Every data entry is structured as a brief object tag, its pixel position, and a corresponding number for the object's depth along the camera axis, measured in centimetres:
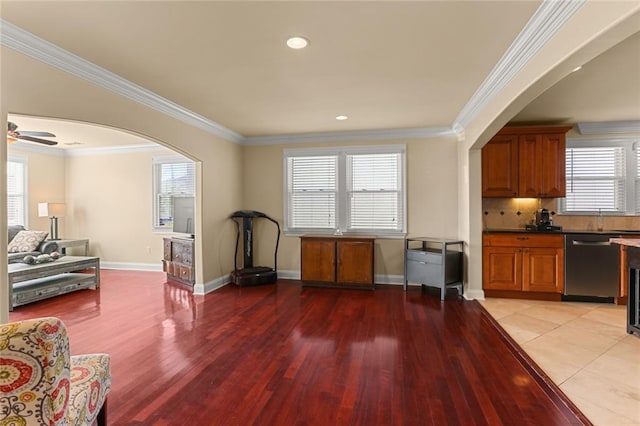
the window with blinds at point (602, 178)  475
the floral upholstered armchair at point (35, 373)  115
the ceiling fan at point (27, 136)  377
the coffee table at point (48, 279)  417
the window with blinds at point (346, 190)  541
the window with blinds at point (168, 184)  652
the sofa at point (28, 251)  519
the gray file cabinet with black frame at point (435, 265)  448
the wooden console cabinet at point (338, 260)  501
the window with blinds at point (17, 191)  621
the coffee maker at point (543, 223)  460
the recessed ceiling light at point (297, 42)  239
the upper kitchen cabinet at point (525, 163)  448
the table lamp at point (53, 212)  633
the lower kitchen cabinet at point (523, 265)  427
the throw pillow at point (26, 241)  550
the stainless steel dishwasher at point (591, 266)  408
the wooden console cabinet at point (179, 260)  506
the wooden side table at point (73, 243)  617
